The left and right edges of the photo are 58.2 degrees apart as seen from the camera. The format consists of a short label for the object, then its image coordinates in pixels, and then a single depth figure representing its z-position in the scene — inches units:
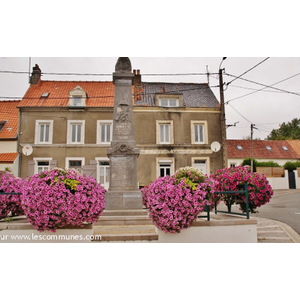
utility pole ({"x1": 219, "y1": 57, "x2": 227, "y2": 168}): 388.4
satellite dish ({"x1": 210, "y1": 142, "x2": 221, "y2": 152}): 517.0
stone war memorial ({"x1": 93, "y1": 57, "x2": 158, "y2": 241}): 317.7
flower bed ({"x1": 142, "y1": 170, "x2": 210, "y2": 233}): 174.4
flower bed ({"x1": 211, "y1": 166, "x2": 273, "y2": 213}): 219.1
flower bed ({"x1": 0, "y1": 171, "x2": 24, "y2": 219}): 210.2
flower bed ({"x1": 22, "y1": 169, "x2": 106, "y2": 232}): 171.8
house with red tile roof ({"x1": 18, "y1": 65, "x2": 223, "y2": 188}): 460.8
